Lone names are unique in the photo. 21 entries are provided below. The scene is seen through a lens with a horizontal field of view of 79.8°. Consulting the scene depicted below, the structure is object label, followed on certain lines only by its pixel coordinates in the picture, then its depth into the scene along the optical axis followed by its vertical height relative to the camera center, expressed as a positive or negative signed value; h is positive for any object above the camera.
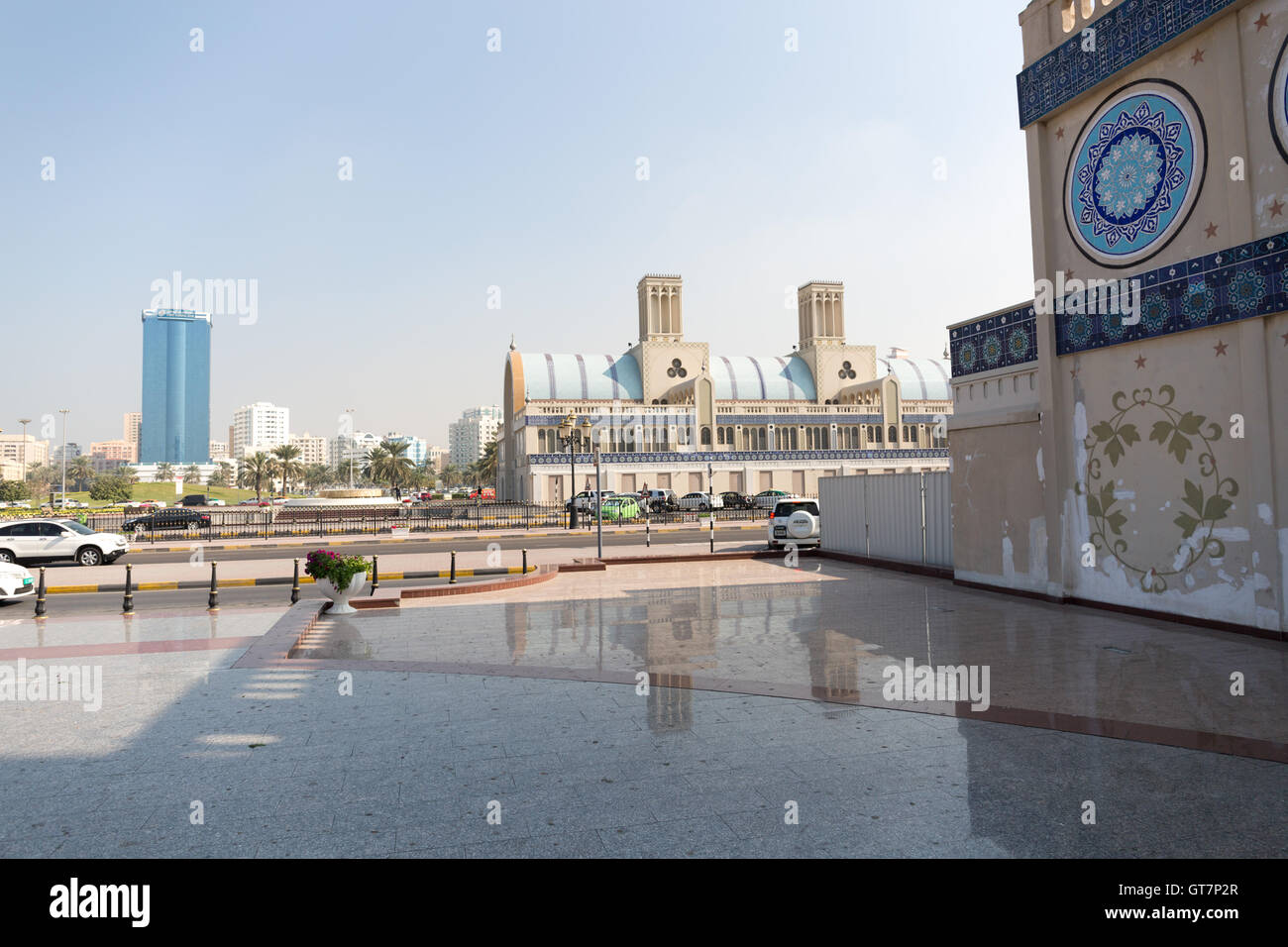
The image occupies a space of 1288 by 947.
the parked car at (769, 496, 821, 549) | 23.47 -0.74
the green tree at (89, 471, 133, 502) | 89.81 +3.36
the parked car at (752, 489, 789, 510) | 49.99 +0.42
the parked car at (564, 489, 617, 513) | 43.09 +0.45
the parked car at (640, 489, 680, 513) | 49.55 +0.37
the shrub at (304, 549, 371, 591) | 13.23 -0.96
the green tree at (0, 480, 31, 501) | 83.75 +3.19
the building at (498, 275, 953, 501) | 63.22 +8.57
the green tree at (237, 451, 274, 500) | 92.56 +5.71
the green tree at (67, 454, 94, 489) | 140.12 +8.68
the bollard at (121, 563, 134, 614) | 13.56 -1.52
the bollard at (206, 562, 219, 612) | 13.77 -1.49
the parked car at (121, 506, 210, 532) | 36.69 -0.28
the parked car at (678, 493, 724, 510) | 52.38 +0.26
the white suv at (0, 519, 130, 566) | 23.44 -0.75
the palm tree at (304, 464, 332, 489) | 166.89 +7.79
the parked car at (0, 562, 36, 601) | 14.96 -1.25
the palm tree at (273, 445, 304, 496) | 93.94 +7.14
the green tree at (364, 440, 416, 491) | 98.00 +6.32
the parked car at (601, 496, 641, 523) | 40.69 -0.09
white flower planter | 13.35 -1.45
